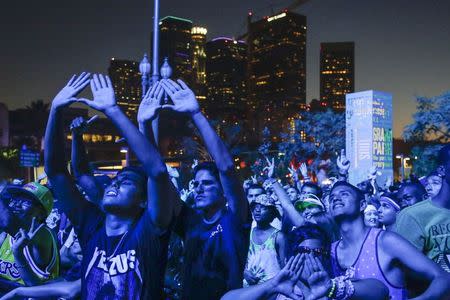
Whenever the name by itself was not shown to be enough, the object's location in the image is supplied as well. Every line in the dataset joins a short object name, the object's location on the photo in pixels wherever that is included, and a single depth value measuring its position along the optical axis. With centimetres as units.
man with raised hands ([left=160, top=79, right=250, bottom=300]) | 359
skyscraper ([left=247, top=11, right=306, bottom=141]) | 7009
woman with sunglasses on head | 256
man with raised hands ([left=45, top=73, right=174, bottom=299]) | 328
